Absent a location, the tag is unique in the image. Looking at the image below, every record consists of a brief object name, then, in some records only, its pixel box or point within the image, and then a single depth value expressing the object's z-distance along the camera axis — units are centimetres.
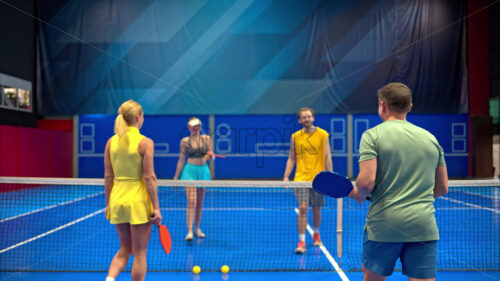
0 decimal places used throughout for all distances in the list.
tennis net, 423
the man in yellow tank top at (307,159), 469
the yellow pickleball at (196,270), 402
